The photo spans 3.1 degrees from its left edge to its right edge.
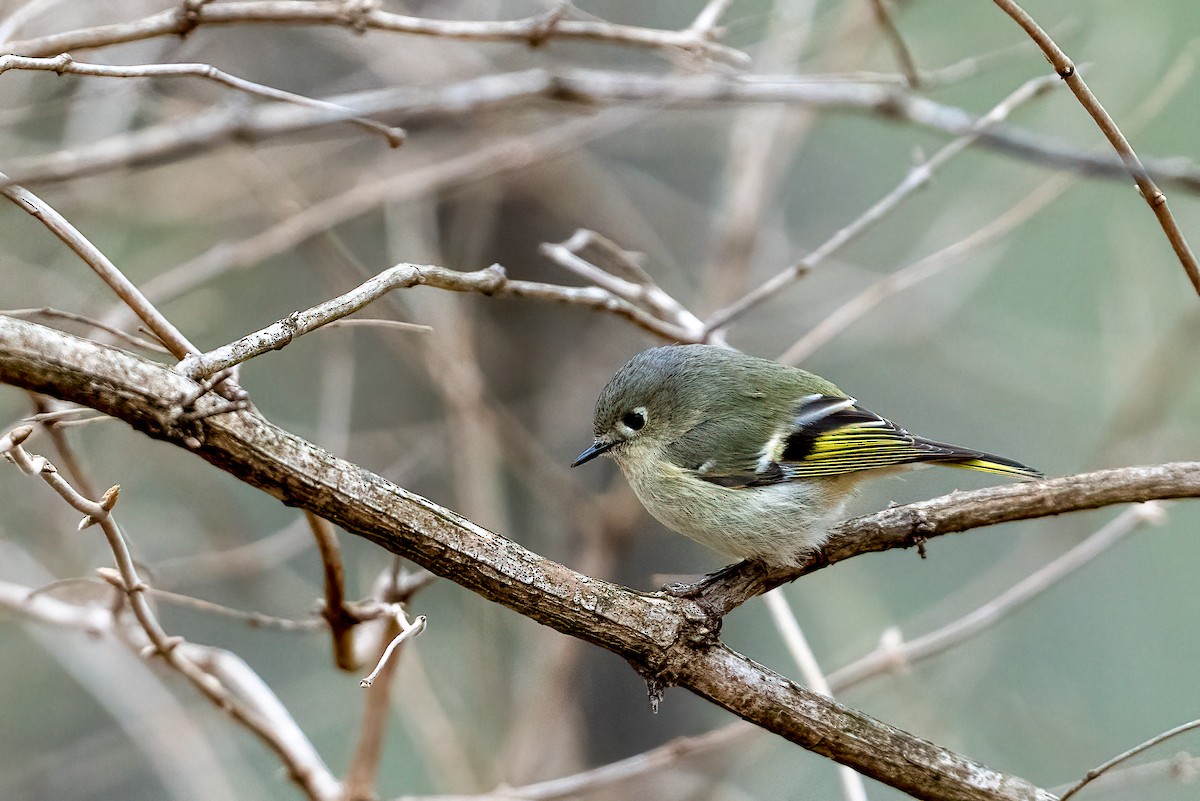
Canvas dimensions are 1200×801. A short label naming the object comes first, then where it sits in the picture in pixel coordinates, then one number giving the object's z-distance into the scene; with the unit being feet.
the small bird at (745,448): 14.60
